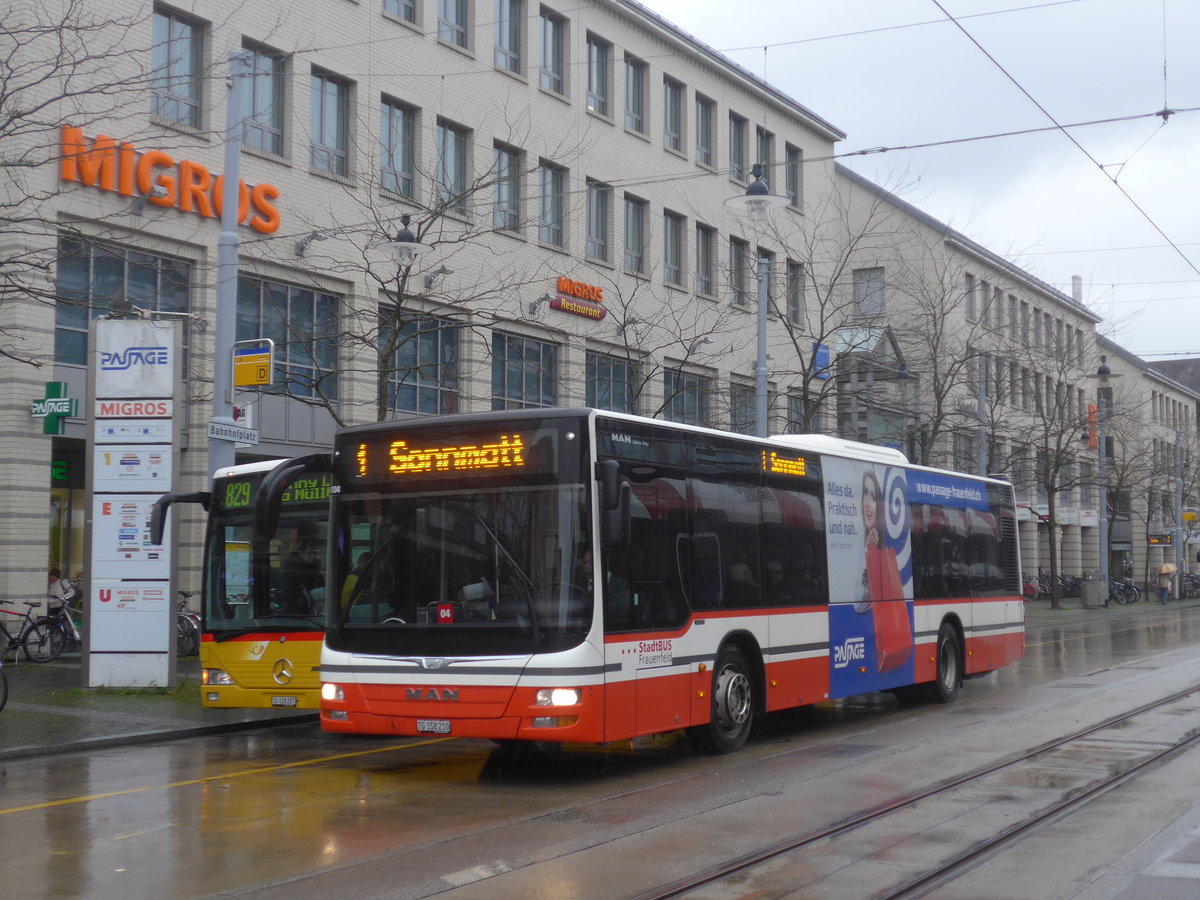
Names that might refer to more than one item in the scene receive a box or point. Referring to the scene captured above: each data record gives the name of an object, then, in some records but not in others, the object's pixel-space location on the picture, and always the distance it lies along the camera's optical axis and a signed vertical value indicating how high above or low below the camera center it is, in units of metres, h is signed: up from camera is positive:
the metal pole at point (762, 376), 25.62 +3.64
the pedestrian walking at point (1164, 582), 63.77 -0.19
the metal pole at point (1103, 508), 51.97 +2.65
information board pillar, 17.56 +1.14
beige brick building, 23.55 +7.40
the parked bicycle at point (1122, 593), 61.25 -0.62
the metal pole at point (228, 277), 17.05 +3.65
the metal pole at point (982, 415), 37.03 +4.28
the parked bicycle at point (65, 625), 22.45 -0.57
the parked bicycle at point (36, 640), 22.02 -0.78
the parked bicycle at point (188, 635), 23.53 -0.77
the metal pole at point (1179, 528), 67.62 +2.32
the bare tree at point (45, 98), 21.09 +7.47
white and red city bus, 10.45 +0.02
